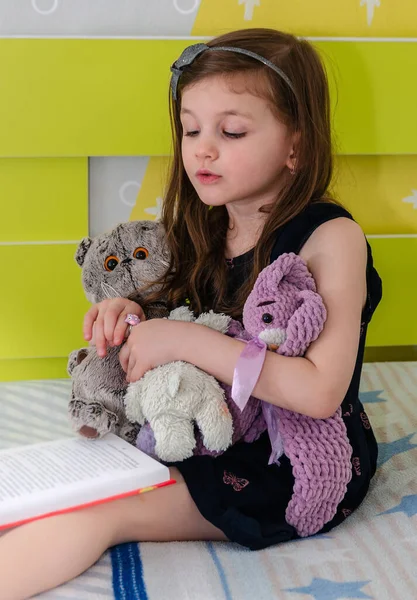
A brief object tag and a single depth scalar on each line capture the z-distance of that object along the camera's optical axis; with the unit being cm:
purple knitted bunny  105
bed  92
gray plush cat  116
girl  103
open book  93
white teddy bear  104
